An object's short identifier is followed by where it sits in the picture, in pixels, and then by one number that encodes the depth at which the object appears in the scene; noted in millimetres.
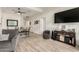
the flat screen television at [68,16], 2186
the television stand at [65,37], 2316
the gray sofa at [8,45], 1454
